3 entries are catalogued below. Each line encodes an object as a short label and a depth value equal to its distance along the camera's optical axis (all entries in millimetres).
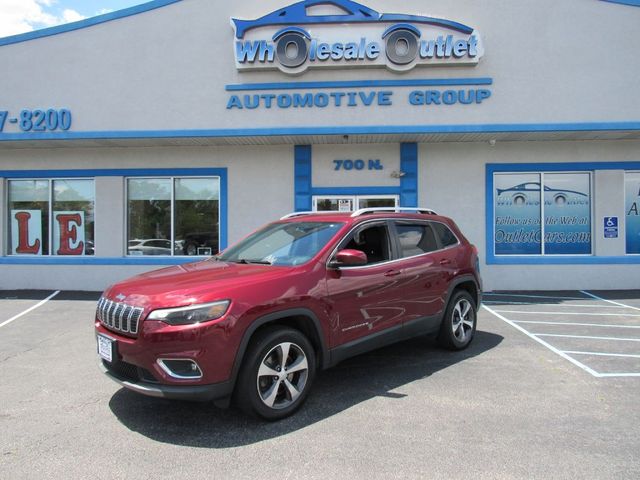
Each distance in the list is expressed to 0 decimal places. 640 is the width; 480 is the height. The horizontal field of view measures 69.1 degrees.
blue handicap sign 10461
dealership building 9805
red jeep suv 3377
